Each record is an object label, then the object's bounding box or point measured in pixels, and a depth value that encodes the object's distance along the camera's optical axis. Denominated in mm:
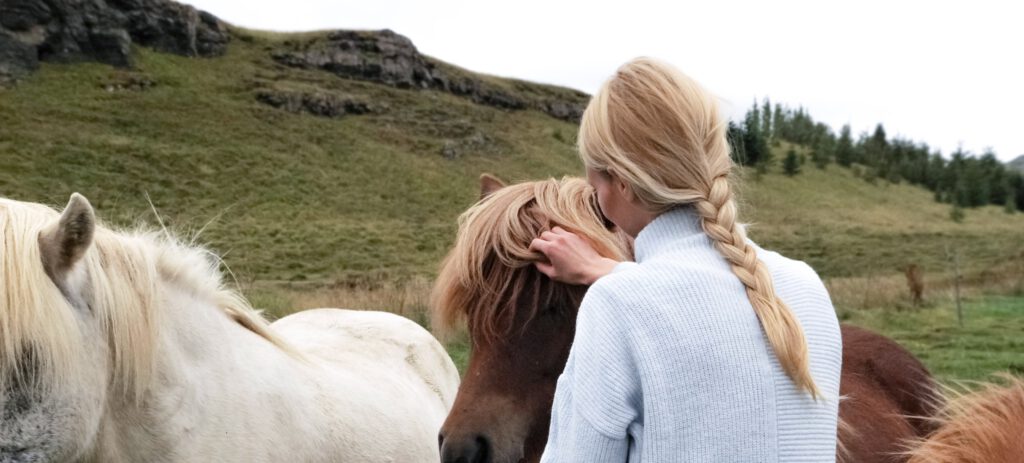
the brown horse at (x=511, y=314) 1741
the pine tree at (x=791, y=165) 57656
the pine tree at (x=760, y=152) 50919
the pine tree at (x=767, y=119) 84800
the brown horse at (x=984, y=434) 1699
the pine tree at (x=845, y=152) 68438
